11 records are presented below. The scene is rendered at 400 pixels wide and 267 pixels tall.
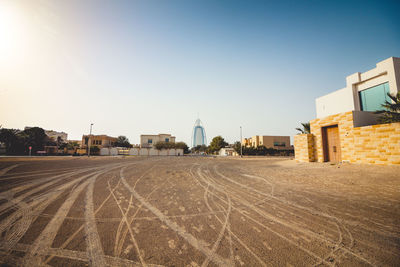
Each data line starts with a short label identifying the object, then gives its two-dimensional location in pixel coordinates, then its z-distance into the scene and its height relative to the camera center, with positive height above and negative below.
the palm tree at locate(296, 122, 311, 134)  20.19 +2.53
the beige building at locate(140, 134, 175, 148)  60.50 +3.90
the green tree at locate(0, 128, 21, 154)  39.84 +2.71
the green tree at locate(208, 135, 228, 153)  57.38 +1.91
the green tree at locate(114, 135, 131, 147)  65.95 +3.23
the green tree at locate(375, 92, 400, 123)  11.63 +2.56
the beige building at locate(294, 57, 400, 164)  10.23 +1.35
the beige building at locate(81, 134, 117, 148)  55.17 +3.12
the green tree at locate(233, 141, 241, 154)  48.16 -0.06
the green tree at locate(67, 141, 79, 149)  53.82 +1.64
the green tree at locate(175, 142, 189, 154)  59.52 +1.16
